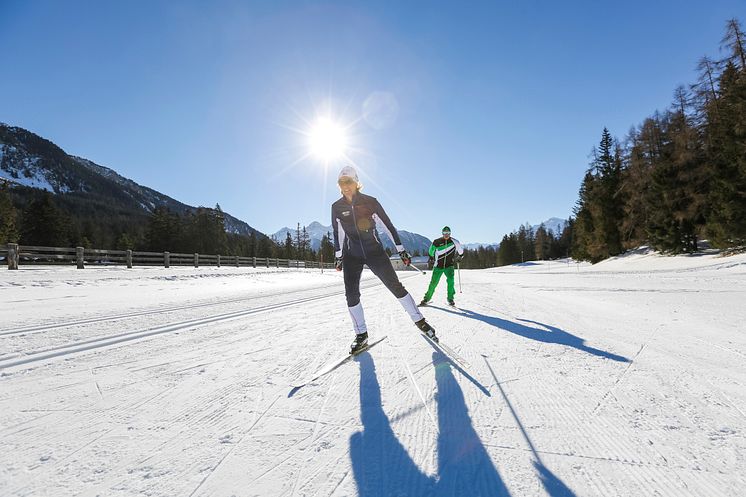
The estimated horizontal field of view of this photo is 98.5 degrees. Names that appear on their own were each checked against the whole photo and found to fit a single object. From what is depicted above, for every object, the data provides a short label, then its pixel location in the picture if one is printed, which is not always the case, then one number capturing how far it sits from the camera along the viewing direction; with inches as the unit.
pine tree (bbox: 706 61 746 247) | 685.9
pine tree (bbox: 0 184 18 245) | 1418.6
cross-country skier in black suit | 155.7
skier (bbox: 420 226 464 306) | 311.7
